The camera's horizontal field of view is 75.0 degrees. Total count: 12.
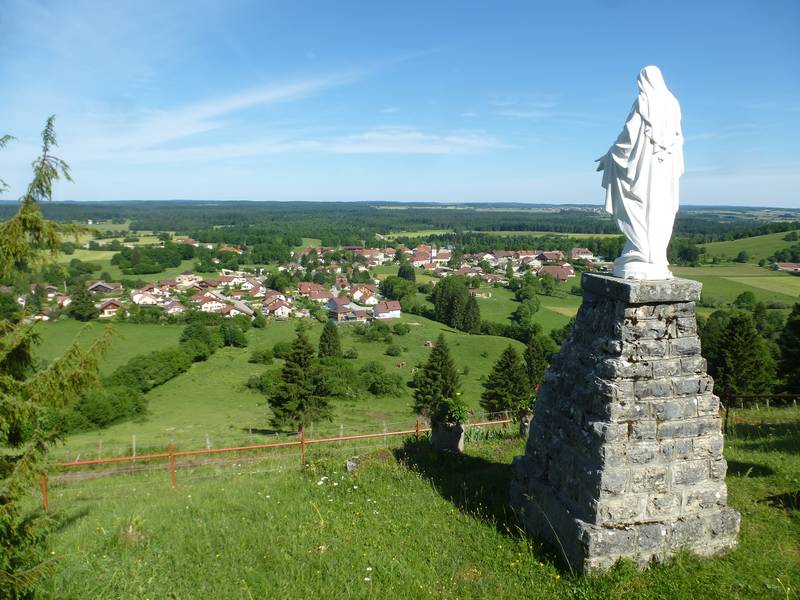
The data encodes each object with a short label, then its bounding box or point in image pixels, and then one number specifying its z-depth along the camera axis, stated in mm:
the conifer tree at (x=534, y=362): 43094
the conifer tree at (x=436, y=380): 39312
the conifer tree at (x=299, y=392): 33625
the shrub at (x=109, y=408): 37531
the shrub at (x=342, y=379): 46562
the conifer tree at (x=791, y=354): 25000
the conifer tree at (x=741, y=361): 29391
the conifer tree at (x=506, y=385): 38344
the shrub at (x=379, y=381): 48969
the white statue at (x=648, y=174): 5562
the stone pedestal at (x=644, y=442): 5383
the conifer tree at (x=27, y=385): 4555
